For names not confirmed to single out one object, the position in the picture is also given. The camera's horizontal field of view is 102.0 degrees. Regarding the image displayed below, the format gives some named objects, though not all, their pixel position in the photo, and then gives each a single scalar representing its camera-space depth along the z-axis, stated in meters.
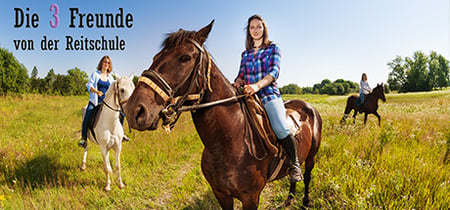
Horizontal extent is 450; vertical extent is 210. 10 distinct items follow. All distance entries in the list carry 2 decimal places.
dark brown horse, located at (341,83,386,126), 9.99
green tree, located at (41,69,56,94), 48.24
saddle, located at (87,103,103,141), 4.54
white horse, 4.12
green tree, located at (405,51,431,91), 55.25
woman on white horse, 4.77
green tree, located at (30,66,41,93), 49.61
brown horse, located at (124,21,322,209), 1.29
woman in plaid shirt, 2.05
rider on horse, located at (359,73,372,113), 10.55
